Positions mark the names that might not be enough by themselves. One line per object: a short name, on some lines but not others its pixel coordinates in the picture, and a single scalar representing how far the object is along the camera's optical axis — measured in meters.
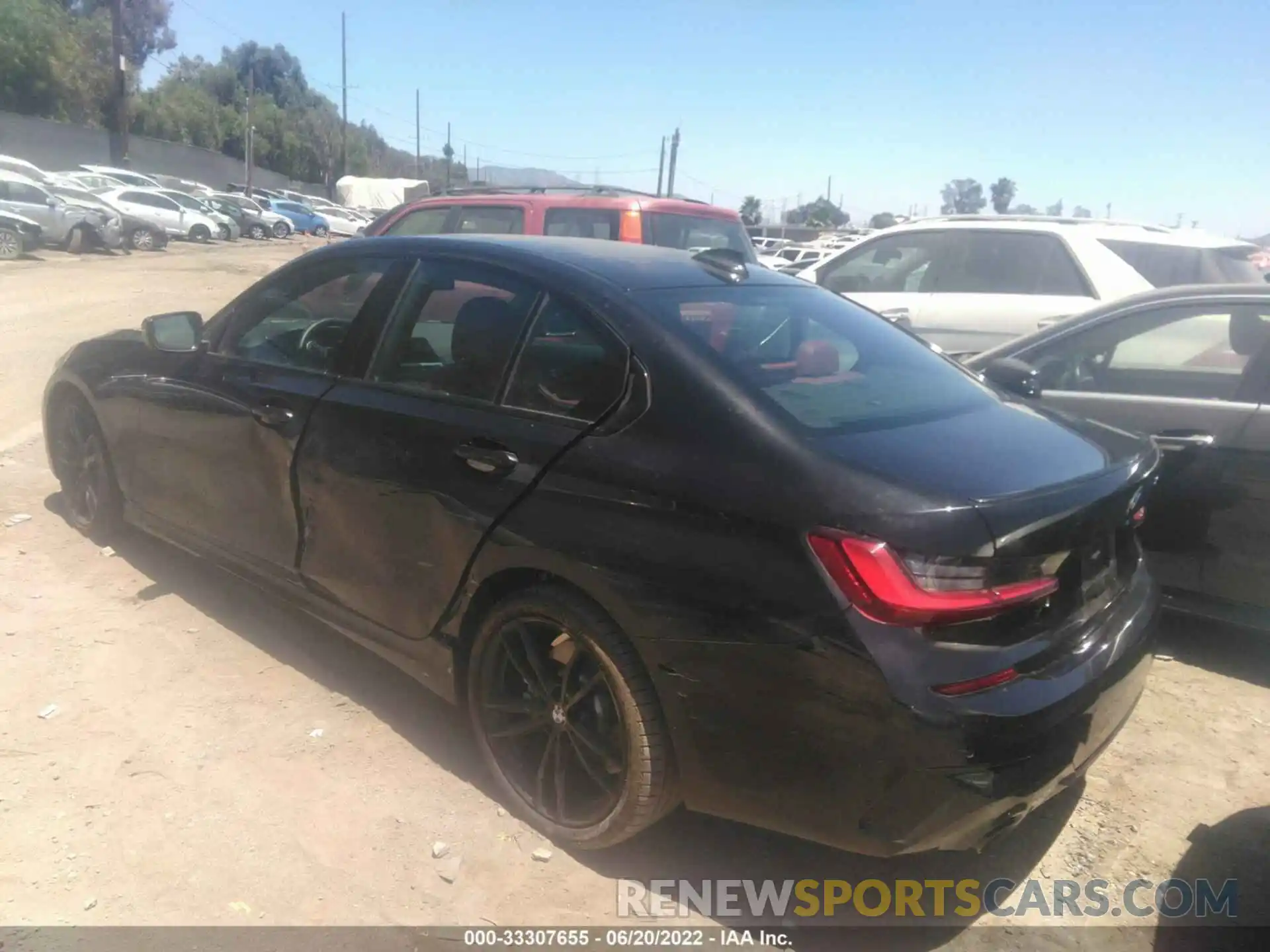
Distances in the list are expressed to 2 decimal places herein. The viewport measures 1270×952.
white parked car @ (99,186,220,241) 28.80
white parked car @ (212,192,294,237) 39.53
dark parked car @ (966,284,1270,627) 3.79
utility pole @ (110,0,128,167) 33.81
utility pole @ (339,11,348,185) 67.85
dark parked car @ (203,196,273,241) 37.16
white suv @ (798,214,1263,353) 7.03
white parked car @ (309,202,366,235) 46.69
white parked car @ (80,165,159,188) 33.97
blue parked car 44.15
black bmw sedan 2.21
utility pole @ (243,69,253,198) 54.47
